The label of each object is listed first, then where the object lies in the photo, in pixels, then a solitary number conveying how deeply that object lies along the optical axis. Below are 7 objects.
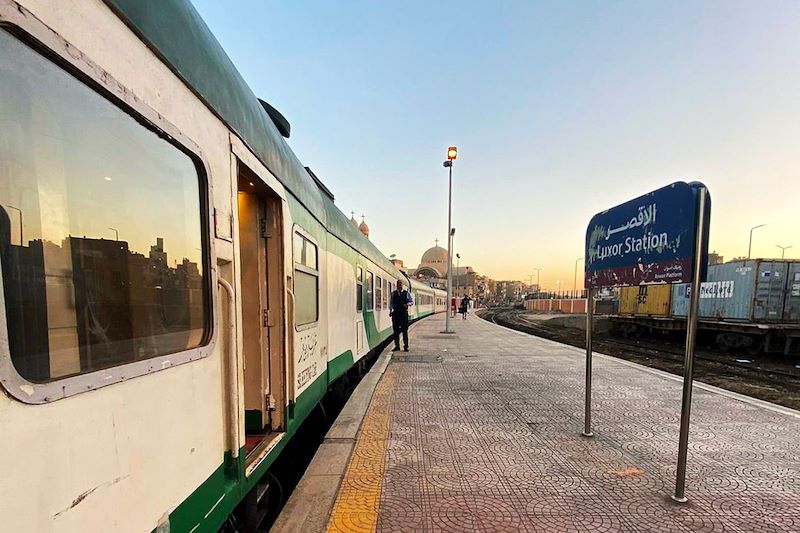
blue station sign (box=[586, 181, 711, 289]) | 3.05
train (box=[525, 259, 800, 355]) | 14.98
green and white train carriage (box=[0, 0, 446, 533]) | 1.09
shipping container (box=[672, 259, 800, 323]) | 15.03
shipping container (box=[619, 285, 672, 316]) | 20.64
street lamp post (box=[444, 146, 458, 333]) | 15.59
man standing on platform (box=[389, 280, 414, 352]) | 10.27
